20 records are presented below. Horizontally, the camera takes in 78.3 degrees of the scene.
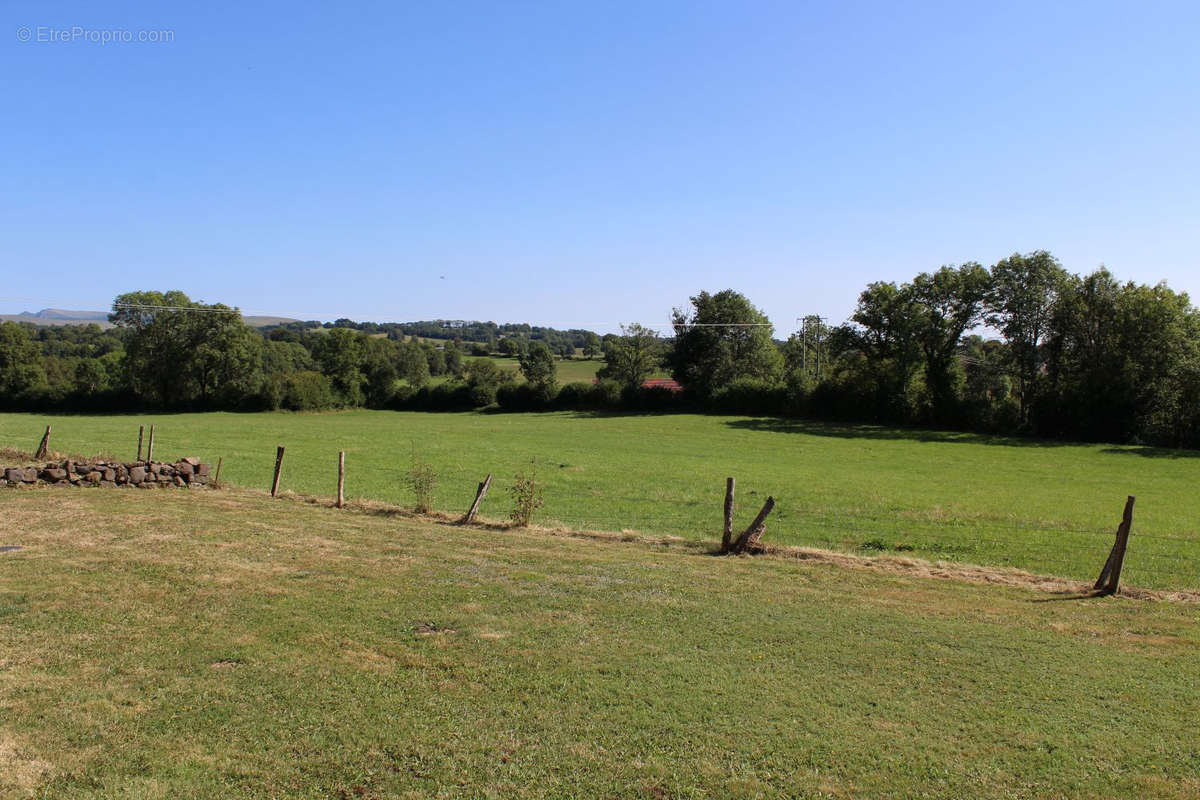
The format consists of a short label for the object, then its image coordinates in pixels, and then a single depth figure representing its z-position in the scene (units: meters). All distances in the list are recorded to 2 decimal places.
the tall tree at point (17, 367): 75.88
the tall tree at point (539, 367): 77.44
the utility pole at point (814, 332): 68.28
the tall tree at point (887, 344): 55.09
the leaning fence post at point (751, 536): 14.36
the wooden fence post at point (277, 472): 20.40
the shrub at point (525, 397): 76.88
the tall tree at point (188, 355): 75.50
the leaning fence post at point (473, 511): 17.08
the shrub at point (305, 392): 76.44
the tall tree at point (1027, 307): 51.28
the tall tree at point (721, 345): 71.56
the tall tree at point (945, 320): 54.22
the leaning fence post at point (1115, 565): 11.68
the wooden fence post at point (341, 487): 18.88
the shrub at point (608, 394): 74.31
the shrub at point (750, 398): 64.94
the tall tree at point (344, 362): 83.94
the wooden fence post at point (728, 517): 14.35
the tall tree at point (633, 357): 77.06
